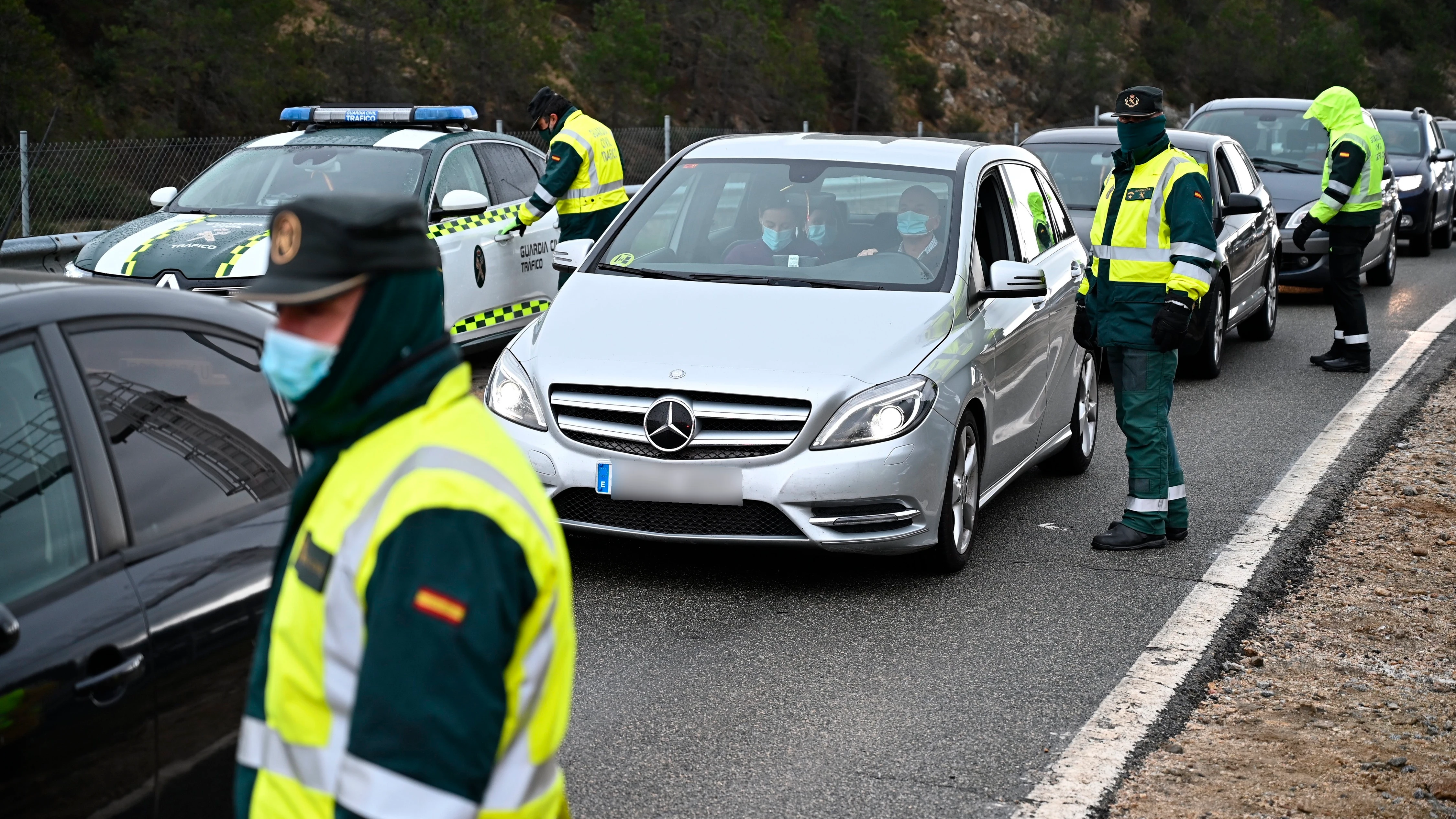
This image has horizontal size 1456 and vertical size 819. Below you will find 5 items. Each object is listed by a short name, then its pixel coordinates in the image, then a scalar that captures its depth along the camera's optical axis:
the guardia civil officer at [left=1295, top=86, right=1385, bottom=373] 11.36
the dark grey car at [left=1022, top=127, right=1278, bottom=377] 11.24
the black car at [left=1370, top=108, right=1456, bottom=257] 20.05
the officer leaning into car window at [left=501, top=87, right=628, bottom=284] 10.71
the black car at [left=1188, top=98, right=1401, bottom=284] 14.81
